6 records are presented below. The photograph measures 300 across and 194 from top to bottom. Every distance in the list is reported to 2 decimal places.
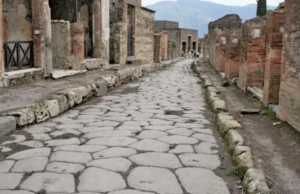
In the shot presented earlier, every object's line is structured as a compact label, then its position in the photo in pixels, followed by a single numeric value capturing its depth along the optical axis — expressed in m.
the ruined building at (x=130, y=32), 14.97
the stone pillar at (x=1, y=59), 7.14
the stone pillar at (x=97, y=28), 12.84
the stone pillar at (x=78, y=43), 10.76
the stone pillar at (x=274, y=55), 6.00
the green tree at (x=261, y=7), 19.81
